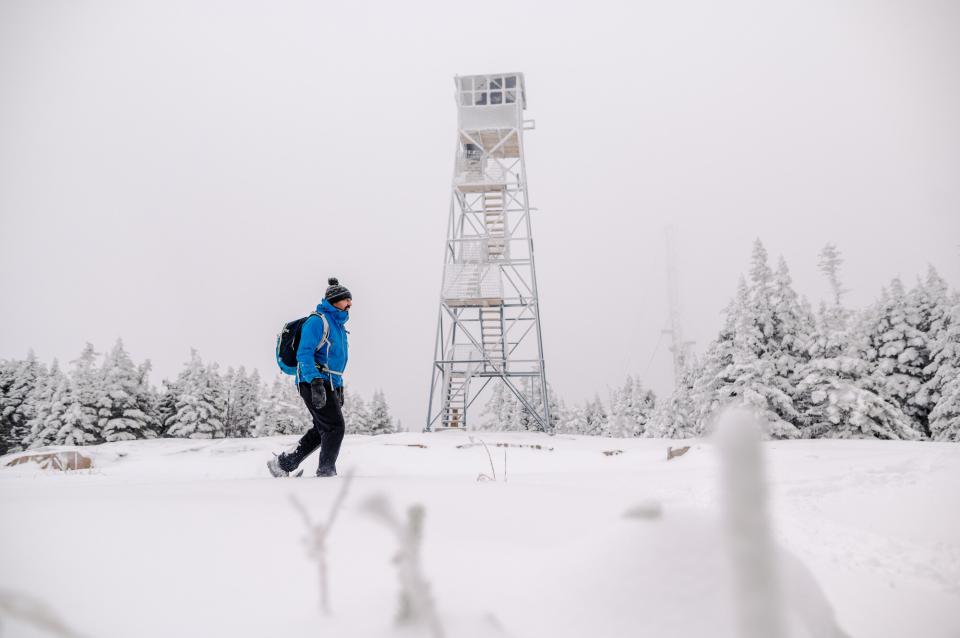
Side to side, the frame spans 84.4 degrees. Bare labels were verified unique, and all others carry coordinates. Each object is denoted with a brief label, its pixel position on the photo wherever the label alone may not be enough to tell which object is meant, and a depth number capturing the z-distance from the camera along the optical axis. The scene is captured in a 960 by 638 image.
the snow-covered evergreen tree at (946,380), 15.63
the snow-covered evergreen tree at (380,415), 41.80
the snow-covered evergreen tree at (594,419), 47.03
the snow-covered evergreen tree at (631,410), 39.15
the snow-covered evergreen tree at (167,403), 33.97
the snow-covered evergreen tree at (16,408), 32.25
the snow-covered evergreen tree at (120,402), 26.72
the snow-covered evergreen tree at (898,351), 18.27
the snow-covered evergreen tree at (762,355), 14.39
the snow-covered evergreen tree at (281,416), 35.22
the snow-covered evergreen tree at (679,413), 23.34
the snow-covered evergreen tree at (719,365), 15.80
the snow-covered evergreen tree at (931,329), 17.41
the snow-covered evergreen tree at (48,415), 26.41
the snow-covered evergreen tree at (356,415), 37.69
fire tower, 14.47
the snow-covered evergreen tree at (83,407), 25.50
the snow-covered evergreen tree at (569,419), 46.31
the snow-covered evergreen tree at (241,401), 37.69
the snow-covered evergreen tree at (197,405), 31.36
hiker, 3.68
